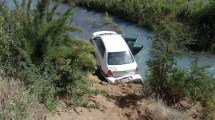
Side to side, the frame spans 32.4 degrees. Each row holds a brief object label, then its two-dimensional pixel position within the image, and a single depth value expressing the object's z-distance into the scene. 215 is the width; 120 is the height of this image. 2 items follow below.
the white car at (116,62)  12.95
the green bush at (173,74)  9.87
